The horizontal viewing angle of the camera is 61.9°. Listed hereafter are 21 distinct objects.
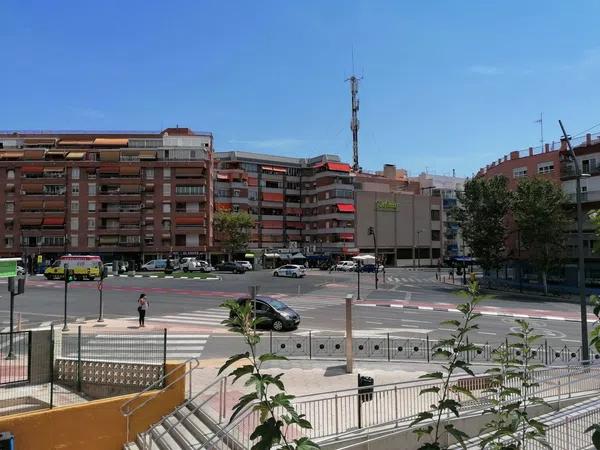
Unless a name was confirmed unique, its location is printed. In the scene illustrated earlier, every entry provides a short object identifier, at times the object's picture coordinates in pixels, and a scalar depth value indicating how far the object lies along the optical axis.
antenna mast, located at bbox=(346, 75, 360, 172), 109.69
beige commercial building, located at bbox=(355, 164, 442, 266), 96.56
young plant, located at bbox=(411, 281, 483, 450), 3.98
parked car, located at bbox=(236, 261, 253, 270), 73.24
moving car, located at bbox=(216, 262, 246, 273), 67.44
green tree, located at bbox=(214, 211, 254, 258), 80.56
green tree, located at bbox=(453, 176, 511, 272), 53.47
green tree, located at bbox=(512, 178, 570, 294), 46.88
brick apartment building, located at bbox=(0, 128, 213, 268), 78.00
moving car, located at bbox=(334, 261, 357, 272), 80.88
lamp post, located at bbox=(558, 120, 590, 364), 17.03
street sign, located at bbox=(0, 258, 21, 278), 16.48
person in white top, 25.12
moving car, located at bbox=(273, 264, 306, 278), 62.22
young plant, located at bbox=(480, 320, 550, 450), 4.08
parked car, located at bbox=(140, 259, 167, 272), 65.75
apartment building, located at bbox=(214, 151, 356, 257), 93.56
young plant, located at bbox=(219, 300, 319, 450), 3.60
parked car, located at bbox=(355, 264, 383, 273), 81.06
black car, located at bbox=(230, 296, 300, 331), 24.94
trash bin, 9.98
